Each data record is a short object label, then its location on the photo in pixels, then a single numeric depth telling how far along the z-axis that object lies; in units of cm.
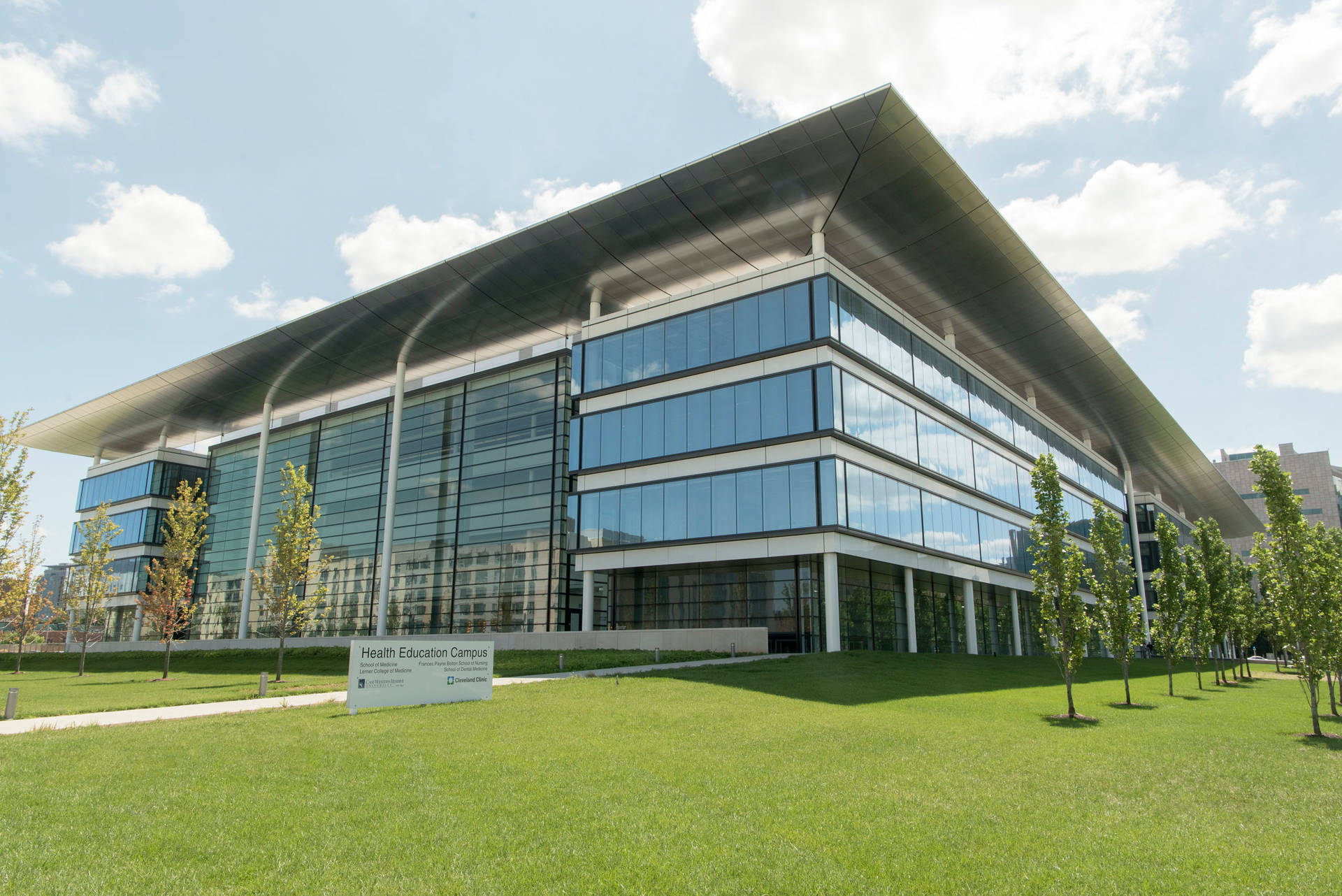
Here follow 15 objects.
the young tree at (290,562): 3128
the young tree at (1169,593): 2836
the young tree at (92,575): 3922
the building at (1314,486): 13525
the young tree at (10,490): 2795
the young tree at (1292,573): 1798
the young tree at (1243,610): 3609
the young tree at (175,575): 3522
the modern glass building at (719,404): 3603
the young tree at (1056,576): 2034
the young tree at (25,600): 3469
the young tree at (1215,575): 3209
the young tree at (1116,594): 2414
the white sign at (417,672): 1752
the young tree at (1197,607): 3045
